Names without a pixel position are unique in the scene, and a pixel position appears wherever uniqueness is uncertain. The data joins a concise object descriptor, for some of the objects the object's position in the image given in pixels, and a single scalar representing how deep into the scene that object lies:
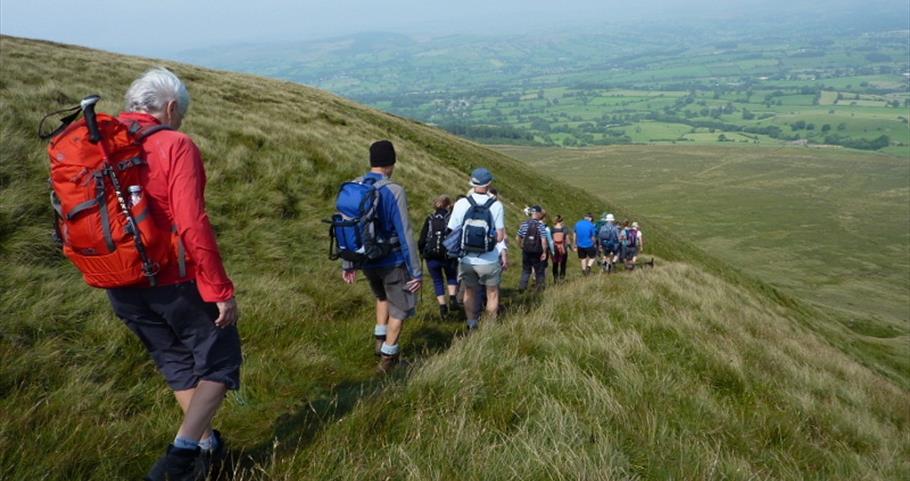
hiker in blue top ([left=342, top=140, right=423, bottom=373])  5.24
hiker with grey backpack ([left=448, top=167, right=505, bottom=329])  6.93
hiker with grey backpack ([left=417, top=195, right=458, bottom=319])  9.16
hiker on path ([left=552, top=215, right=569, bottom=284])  14.34
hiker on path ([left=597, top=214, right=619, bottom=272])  17.70
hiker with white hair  2.75
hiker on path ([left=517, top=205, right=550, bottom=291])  11.50
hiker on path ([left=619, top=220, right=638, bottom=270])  19.33
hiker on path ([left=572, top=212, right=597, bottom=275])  15.59
